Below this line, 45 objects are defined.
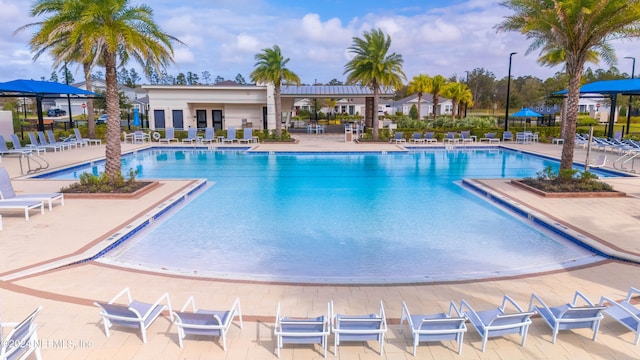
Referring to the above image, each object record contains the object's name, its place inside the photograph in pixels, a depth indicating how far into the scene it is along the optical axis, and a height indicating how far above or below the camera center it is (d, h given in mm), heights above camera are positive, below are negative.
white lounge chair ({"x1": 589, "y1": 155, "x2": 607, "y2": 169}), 17345 -1751
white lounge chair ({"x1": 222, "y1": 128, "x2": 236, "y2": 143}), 26500 -925
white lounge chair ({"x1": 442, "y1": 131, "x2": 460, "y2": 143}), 27061 -1136
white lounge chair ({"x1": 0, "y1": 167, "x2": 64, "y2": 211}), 10219 -1760
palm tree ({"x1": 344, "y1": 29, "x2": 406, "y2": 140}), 26078 +3216
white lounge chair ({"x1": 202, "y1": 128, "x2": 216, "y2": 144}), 26219 -912
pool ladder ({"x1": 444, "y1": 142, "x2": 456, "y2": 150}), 25091 -1505
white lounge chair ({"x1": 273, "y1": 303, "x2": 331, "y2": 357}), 4645 -2191
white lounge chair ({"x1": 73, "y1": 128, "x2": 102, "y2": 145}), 25006 -1136
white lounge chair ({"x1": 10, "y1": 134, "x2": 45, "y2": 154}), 19512 -1106
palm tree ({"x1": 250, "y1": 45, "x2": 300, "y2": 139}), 26238 +2830
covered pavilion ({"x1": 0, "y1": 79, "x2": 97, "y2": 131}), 17375 +1225
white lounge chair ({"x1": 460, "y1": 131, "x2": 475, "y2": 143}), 27433 -1034
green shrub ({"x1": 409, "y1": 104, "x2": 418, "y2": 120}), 52984 +831
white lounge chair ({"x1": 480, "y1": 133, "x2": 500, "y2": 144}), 27698 -1163
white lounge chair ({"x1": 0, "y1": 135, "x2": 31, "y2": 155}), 18911 -1211
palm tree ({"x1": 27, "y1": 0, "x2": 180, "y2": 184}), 11489 +2179
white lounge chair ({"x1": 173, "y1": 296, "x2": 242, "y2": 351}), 4754 -2162
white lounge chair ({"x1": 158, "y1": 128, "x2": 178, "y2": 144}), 26750 -929
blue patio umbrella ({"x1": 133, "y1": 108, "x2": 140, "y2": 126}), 36841 +100
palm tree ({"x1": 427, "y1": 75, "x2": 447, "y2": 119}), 37531 +2837
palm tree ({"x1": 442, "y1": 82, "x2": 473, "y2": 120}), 38844 +2327
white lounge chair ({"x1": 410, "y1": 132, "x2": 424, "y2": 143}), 27344 -1141
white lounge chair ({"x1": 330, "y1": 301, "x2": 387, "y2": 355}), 4703 -2187
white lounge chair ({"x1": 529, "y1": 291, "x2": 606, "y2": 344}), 4957 -2192
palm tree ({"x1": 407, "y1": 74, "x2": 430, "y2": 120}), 37969 +3030
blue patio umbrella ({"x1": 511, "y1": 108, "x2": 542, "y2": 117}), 29688 +334
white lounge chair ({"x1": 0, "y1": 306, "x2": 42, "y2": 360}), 4078 -2067
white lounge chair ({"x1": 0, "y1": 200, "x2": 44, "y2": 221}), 9695 -1833
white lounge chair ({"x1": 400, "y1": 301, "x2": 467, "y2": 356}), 4730 -2204
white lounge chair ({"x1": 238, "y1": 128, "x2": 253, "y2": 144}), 26797 -932
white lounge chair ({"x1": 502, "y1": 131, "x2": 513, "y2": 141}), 27844 -979
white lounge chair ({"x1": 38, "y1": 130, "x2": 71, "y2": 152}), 21891 -1180
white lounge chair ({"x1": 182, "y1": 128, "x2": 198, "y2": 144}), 26297 -972
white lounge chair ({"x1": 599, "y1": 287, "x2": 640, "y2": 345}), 4961 -2231
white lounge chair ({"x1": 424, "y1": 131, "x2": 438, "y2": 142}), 27016 -1069
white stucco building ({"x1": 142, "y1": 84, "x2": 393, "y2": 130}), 30828 +1176
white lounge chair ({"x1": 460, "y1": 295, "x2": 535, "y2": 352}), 4801 -2202
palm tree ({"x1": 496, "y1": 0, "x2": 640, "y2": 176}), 11766 +2582
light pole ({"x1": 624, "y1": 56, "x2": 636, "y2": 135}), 30456 +3593
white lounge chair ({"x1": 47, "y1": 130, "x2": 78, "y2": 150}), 22719 -1182
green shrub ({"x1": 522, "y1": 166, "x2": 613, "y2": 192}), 12680 -1842
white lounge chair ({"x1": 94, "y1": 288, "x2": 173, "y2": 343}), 4902 -2149
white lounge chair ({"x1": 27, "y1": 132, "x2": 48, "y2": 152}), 20703 -1191
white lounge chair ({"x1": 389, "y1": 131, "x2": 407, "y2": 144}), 27467 -1144
